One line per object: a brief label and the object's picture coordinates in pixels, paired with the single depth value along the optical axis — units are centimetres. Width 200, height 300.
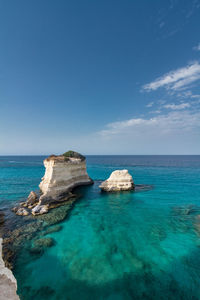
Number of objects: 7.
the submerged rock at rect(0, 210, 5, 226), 1460
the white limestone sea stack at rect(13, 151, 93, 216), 1818
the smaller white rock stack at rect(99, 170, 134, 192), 2669
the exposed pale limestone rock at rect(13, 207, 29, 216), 1625
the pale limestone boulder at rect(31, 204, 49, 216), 1647
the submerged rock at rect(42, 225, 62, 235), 1279
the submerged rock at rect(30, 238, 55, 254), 1039
